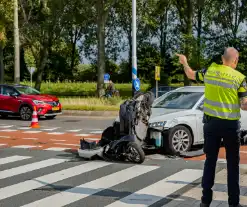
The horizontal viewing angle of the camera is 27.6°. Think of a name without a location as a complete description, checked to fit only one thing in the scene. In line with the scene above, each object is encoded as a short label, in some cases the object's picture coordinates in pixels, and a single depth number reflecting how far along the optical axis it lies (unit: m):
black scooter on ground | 9.32
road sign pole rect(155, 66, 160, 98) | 22.98
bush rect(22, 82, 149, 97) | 48.77
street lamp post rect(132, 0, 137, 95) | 23.72
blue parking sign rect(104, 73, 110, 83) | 31.05
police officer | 5.52
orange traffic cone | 17.36
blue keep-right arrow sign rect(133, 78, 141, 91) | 23.01
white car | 10.20
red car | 20.72
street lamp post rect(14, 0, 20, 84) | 29.11
